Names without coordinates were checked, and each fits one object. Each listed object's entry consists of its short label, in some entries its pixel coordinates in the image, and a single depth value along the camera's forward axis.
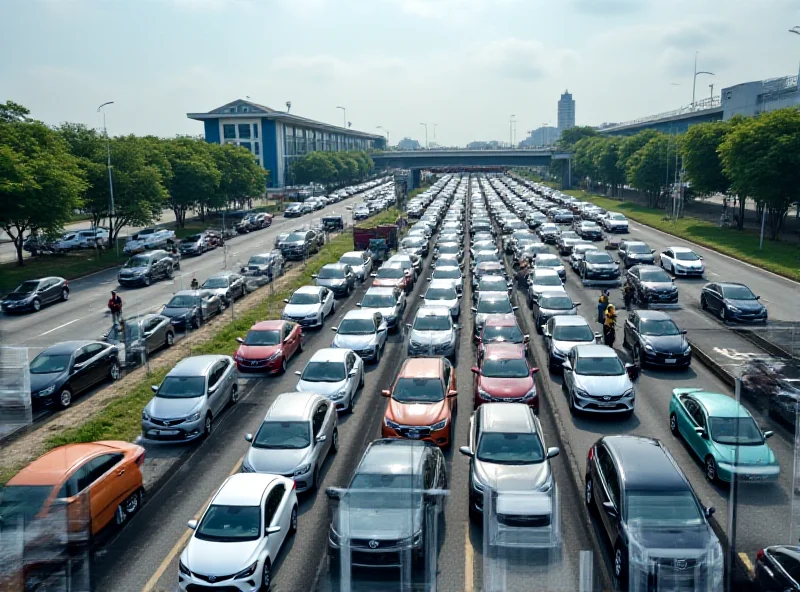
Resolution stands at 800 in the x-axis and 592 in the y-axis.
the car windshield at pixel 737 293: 28.70
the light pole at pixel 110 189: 47.60
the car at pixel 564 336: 21.77
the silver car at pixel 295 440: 13.84
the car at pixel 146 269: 39.47
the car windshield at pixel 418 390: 16.88
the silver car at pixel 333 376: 18.58
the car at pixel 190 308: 28.92
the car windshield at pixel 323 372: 19.05
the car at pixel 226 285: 33.66
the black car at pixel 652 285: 31.48
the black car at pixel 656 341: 22.09
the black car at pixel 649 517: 9.02
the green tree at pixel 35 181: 38.34
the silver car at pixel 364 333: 23.45
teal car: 13.60
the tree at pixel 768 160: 47.84
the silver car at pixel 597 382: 17.78
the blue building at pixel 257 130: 122.69
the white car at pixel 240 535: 10.33
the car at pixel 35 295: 33.22
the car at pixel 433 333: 22.91
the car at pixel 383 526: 9.60
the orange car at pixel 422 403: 15.75
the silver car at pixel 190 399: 16.91
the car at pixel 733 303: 27.63
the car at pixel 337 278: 34.81
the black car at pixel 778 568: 9.19
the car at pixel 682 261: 38.56
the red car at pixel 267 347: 22.39
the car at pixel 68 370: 19.94
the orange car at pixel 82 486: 11.38
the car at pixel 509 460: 10.16
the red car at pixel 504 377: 17.66
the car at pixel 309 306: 28.55
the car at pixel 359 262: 38.93
